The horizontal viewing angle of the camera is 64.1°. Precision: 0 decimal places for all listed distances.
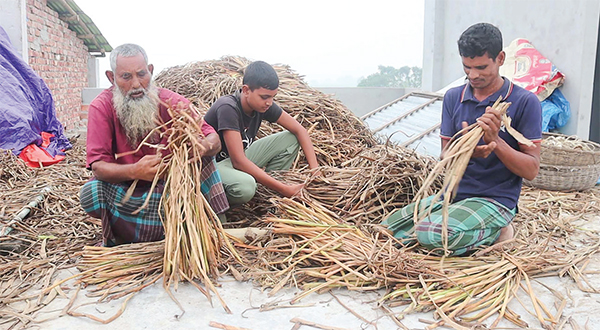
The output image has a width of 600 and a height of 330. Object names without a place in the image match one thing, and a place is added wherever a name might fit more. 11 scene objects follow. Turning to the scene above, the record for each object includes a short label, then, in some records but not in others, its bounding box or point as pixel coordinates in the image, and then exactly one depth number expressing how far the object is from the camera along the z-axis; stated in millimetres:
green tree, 19891
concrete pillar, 8820
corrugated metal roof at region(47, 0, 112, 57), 8578
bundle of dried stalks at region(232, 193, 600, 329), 1918
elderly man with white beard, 2447
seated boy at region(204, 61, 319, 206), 2830
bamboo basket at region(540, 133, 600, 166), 3748
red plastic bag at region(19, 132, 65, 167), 4652
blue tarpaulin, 4660
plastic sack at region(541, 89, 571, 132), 5324
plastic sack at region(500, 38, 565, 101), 5383
